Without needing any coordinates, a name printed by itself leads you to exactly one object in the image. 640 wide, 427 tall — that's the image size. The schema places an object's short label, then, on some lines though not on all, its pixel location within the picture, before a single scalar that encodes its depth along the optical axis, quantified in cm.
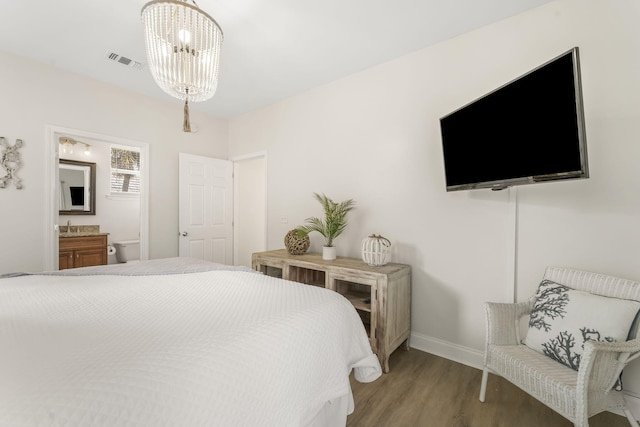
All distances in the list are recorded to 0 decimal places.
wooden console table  220
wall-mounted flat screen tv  142
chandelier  167
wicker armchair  126
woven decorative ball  299
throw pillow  139
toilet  482
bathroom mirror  448
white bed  69
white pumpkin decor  239
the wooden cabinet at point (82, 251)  390
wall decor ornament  264
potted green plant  278
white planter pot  277
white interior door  385
